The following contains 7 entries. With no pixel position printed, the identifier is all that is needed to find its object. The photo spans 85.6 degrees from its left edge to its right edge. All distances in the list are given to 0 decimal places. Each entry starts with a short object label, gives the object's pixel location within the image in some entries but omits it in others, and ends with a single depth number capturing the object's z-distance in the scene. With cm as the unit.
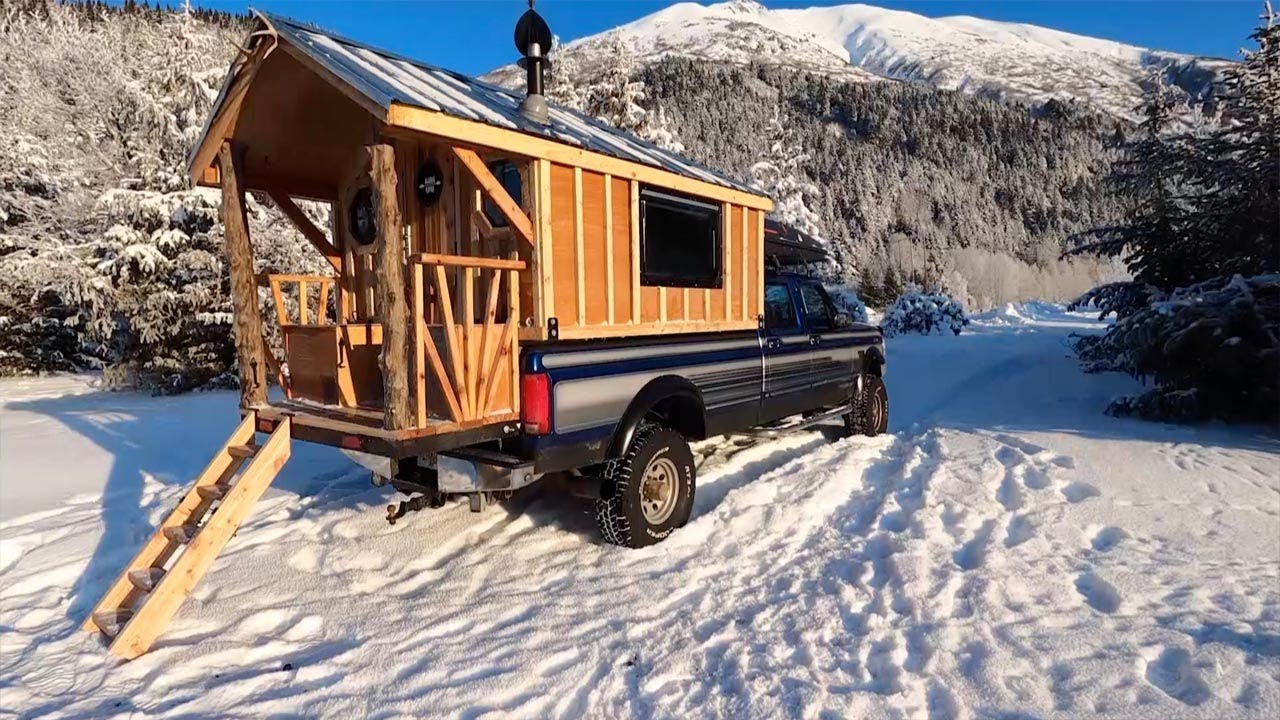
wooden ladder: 320
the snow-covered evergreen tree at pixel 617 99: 1934
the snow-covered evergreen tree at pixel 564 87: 1961
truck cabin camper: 359
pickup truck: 384
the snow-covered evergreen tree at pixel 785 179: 2566
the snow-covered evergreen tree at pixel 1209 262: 623
